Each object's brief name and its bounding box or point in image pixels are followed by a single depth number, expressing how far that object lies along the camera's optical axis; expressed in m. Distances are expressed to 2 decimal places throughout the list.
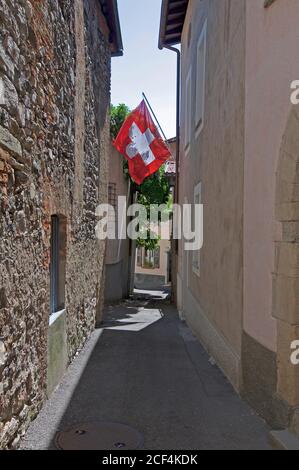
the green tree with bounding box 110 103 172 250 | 17.92
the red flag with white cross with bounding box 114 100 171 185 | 13.47
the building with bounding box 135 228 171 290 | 31.08
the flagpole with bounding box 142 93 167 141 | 13.56
